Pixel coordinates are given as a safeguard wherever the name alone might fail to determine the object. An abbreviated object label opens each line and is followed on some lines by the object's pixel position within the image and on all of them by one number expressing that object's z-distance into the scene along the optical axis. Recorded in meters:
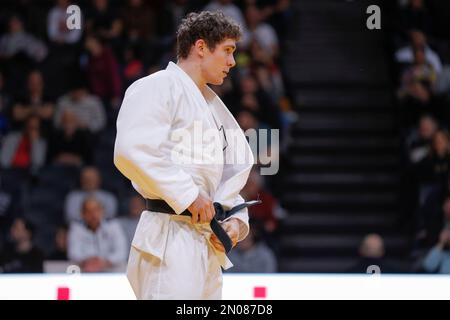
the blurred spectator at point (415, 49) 14.66
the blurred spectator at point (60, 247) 12.44
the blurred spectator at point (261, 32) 15.38
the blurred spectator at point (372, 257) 12.13
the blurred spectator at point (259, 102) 14.12
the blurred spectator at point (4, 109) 14.36
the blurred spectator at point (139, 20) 14.98
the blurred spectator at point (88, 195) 13.08
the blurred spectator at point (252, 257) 12.26
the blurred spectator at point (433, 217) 13.02
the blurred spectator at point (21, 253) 12.05
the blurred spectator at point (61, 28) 14.70
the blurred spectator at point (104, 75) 14.20
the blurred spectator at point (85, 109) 14.10
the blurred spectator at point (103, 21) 14.73
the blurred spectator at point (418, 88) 14.48
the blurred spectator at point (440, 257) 12.39
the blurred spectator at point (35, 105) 14.40
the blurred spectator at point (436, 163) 13.62
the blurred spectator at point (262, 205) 12.90
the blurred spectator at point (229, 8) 15.48
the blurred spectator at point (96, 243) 12.16
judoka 6.33
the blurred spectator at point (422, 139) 13.98
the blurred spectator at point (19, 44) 15.29
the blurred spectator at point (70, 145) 13.91
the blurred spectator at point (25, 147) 14.05
